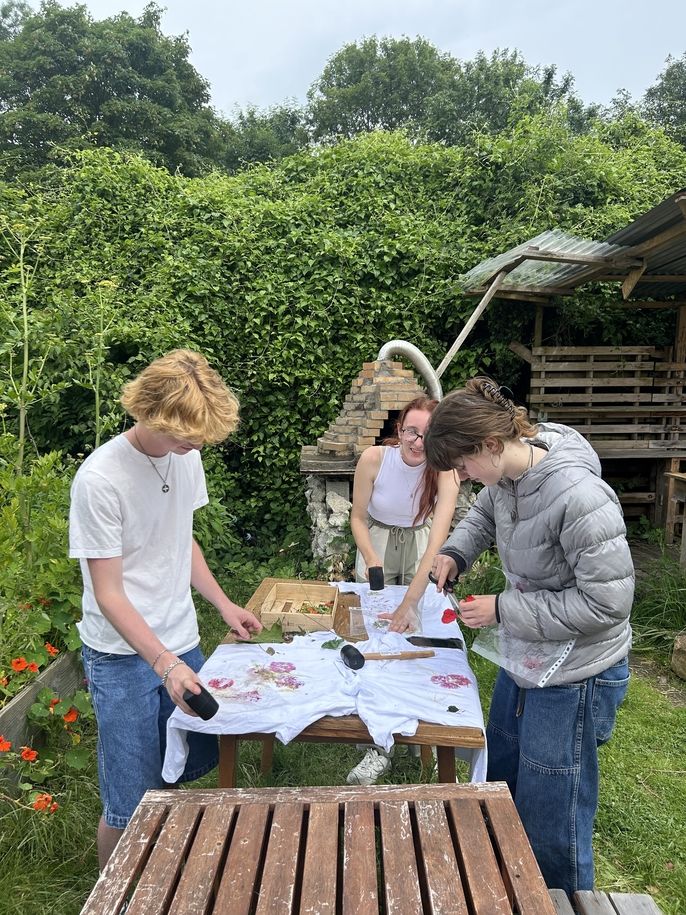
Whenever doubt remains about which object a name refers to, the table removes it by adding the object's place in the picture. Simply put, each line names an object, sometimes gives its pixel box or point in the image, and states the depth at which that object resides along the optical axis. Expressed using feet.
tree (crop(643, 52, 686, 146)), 72.33
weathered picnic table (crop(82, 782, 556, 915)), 4.19
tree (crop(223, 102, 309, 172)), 64.85
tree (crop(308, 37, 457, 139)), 79.61
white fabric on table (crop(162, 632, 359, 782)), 6.00
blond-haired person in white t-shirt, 5.77
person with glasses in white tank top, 9.46
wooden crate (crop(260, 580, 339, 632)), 8.10
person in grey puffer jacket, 5.55
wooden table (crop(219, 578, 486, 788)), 5.82
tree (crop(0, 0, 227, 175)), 54.90
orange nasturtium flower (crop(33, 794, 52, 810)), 7.47
